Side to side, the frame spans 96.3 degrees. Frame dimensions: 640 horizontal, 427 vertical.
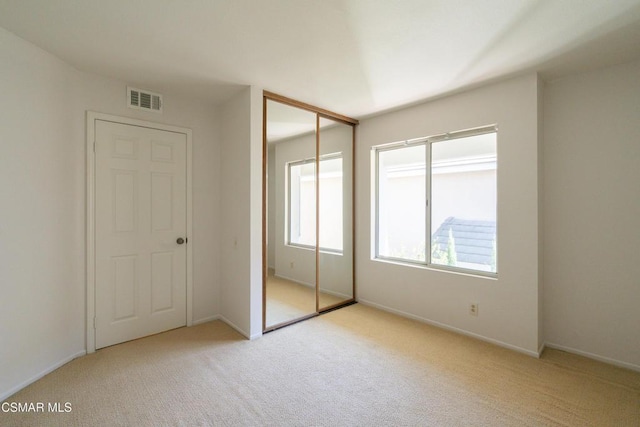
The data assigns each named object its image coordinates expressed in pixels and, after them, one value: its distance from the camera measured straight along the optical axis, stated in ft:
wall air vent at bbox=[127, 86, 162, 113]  9.29
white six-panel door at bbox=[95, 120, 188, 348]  8.84
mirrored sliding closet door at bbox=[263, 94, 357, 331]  10.80
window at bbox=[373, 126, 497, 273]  9.73
